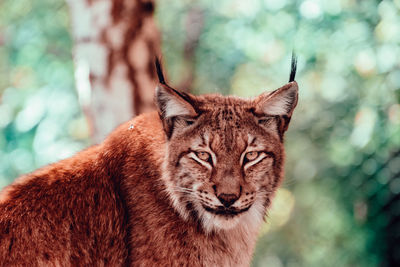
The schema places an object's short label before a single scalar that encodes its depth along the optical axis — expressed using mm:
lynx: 6117
